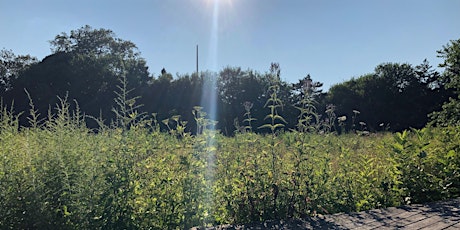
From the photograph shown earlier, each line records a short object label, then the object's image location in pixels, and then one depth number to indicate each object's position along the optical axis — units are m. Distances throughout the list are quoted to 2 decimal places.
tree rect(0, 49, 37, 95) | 25.81
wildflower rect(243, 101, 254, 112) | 3.60
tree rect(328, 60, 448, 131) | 20.14
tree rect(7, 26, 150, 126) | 23.02
